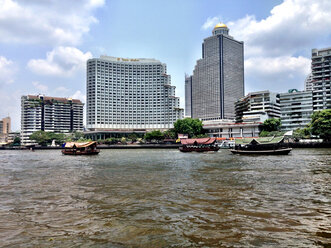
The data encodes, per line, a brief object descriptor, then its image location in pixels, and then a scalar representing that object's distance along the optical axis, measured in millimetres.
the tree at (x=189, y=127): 114812
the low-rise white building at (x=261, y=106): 114000
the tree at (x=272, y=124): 102062
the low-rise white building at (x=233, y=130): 111750
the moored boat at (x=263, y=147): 45469
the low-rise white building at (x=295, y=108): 103062
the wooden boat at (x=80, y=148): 56812
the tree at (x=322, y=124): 69812
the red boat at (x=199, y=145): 61625
